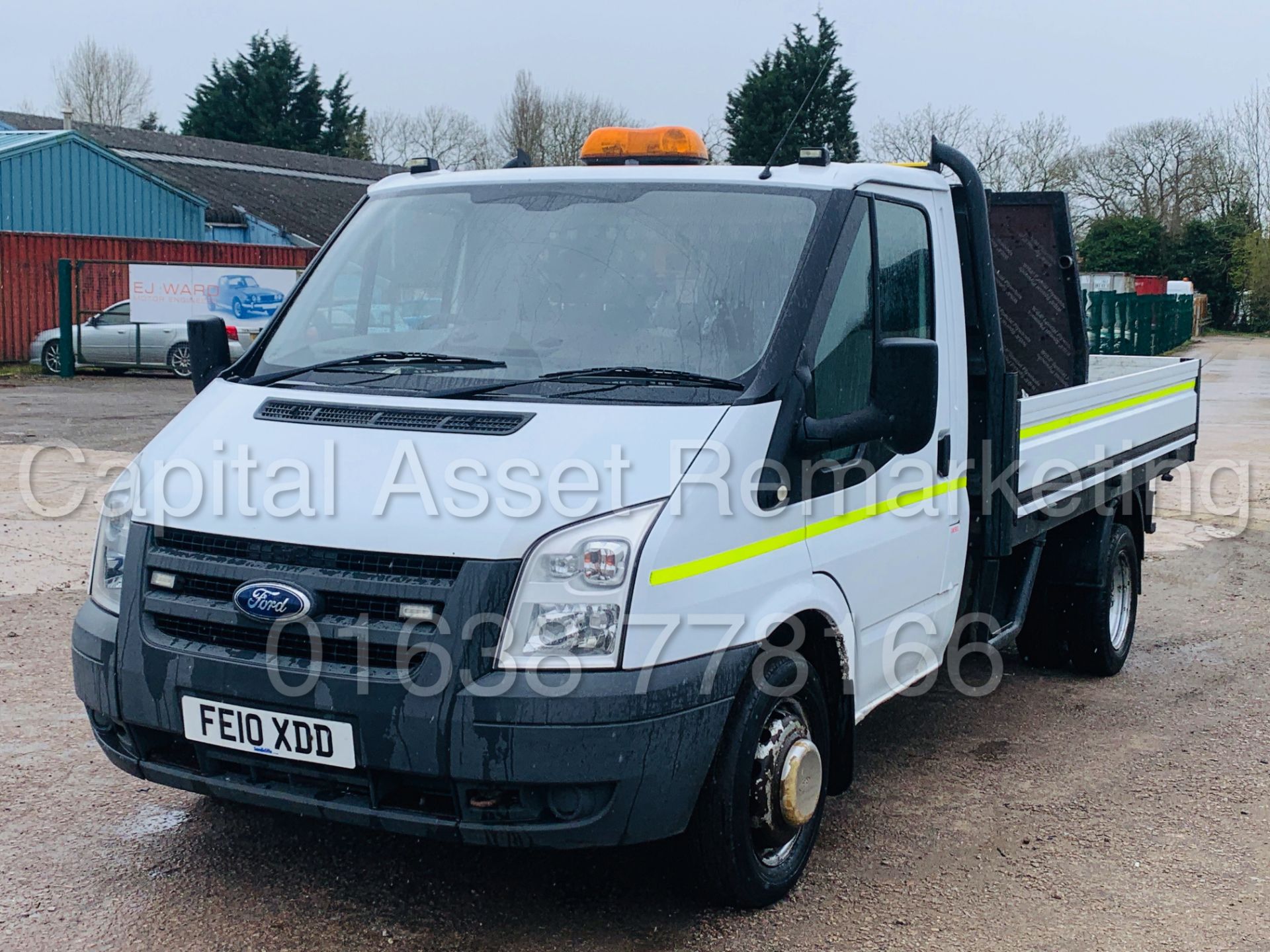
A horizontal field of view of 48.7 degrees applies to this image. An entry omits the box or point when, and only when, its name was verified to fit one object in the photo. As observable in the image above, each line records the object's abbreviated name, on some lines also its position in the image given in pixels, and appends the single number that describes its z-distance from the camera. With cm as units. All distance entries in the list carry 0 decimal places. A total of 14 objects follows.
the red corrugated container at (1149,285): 4775
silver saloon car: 2427
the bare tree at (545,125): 5531
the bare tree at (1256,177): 6369
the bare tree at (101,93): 7225
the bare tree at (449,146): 6525
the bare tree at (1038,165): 5497
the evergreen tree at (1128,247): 6291
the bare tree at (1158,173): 6512
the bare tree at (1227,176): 6488
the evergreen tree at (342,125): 5981
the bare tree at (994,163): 5012
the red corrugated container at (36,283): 2555
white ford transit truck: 346
